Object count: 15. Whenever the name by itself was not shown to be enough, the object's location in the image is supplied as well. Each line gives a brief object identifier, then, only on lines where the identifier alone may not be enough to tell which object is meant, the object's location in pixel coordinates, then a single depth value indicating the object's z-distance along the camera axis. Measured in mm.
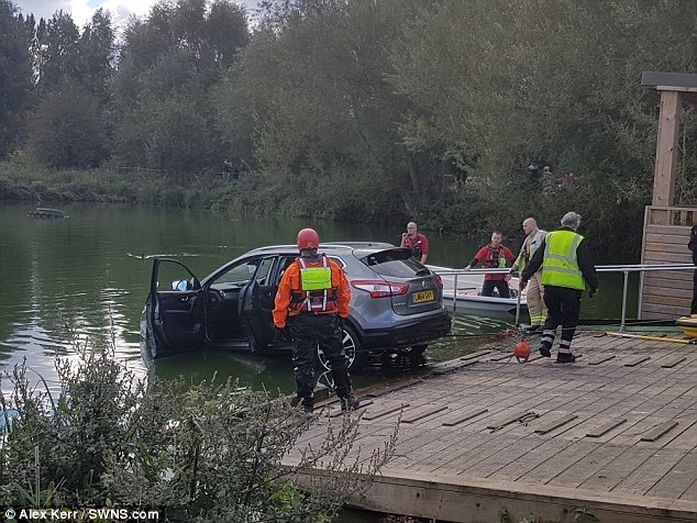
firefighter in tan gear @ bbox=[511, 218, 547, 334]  12984
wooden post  15195
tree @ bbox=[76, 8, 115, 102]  82688
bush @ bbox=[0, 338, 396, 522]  4211
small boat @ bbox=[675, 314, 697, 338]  12125
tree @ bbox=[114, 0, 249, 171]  67438
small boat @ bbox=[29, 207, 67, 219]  45003
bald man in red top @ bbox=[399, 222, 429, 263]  17109
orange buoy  10820
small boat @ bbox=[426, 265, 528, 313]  16422
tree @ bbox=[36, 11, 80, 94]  85250
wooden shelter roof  14758
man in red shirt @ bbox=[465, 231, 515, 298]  16625
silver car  10508
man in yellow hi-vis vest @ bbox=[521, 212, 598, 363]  10555
